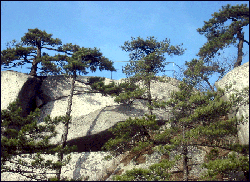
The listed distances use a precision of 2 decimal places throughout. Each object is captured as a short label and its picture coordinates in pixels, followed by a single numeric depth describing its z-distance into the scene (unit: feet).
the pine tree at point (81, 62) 53.67
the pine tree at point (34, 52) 60.59
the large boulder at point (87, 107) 55.06
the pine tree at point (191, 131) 33.99
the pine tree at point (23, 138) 37.55
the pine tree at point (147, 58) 55.47
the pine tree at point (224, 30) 60.44
